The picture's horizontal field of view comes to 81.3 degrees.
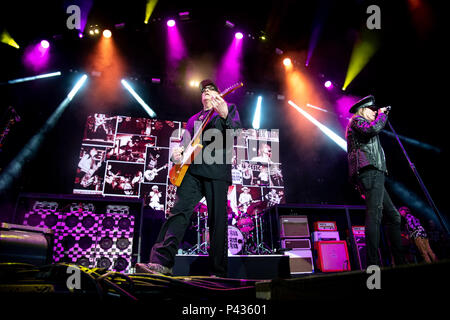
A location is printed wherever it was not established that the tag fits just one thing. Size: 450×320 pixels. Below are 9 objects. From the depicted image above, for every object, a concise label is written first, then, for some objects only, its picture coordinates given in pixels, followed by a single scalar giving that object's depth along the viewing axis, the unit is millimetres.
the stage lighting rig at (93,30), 5796
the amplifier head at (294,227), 5405
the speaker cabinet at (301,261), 5143
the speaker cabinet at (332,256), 5117
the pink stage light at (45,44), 5702
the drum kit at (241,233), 4910
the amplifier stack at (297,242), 5184
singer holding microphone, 2577
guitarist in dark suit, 2191
